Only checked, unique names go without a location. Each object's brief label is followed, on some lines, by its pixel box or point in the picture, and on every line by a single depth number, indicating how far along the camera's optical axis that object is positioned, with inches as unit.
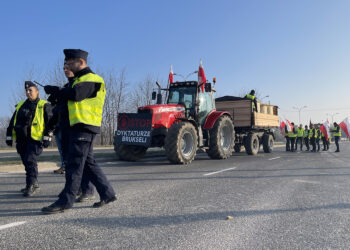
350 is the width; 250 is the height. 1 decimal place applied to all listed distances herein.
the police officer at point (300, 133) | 794.3
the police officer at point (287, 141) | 770.5
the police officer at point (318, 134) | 788.0
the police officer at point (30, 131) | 185.5
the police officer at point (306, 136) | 791.7
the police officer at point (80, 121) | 138.8
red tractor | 360.5
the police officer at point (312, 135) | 760.0
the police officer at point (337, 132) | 749.1
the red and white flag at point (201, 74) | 439.8
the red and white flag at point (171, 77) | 448.1
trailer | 540.7
